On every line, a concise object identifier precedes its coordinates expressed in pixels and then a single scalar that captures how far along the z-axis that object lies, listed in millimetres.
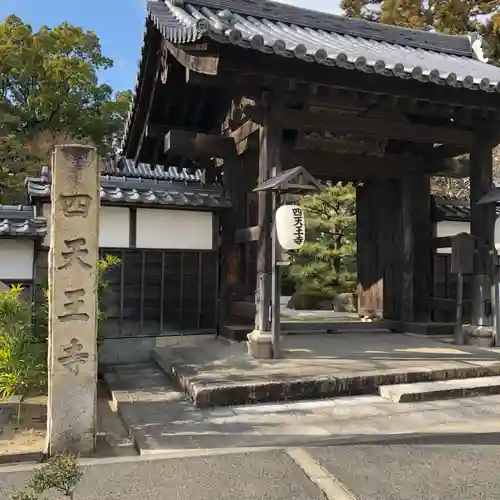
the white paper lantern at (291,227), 7234
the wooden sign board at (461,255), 8719
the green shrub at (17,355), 5477
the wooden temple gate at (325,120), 7398
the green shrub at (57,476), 2668
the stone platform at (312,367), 6105
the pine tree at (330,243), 19516
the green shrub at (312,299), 20344
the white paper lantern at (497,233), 8638
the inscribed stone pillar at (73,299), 4609
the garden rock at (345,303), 18016
